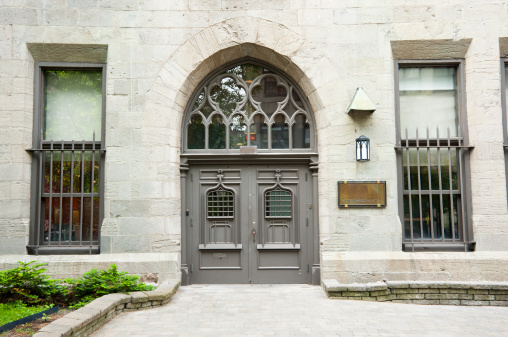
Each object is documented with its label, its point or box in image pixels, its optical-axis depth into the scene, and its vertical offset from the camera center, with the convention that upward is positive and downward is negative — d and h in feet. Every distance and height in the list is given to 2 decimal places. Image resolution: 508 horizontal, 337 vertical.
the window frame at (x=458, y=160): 25.46 +2.50
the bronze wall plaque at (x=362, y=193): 24.95 +0.53
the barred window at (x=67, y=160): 25.54 +2.71
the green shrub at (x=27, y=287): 19.93 -3.84
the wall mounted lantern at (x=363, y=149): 24.88 +3.08
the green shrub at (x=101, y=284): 20.88 -3.87
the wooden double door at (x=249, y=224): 26.55 -1.24
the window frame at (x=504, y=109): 25.98 +5.57
